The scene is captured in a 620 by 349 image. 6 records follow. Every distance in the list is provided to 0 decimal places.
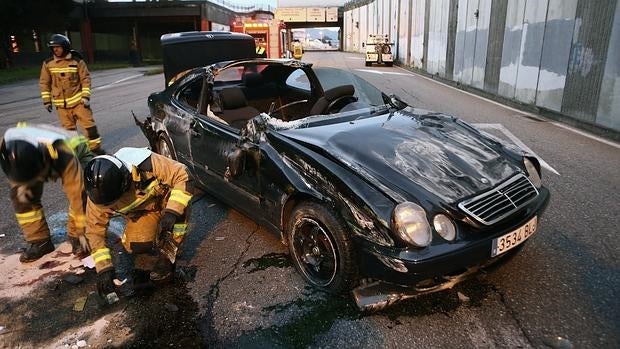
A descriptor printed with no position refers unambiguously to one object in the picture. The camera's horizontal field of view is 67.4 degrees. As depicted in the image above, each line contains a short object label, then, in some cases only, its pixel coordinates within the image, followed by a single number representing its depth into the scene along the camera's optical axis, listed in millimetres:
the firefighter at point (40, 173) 3047
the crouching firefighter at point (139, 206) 2896
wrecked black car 2570
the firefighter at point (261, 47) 23459
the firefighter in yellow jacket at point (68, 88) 6391
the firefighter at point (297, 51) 33031
